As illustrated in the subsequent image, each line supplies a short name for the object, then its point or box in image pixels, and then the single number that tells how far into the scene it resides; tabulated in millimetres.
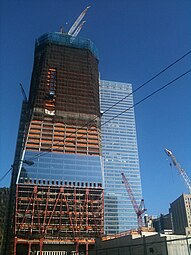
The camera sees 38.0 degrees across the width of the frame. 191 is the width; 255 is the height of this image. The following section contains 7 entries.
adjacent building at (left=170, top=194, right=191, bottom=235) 198250
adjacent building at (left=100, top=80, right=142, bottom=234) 192000
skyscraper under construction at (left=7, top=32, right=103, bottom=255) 110688
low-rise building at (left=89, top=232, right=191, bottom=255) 37844
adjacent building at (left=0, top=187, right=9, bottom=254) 126594
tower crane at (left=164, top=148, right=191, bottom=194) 162512
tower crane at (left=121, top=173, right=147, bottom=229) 168425
